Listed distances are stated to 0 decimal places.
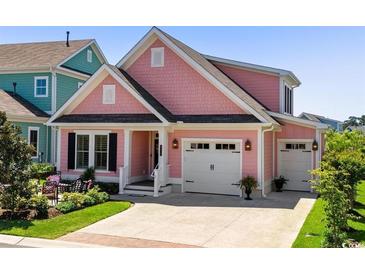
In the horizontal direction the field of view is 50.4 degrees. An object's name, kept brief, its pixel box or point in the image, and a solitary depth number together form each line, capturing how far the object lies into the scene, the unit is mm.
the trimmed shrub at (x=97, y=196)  14591
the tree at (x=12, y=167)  12102
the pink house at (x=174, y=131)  16781
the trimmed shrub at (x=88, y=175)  17609
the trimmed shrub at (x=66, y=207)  12780
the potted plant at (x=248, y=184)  15945
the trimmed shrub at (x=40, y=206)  12141
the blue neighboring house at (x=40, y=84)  23734
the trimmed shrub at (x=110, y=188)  16884
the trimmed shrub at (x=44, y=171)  20109
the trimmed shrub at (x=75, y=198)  13498
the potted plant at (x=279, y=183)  18625
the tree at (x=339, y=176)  8758
